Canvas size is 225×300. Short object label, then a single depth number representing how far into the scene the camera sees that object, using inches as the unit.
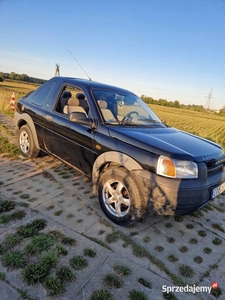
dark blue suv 96.2
